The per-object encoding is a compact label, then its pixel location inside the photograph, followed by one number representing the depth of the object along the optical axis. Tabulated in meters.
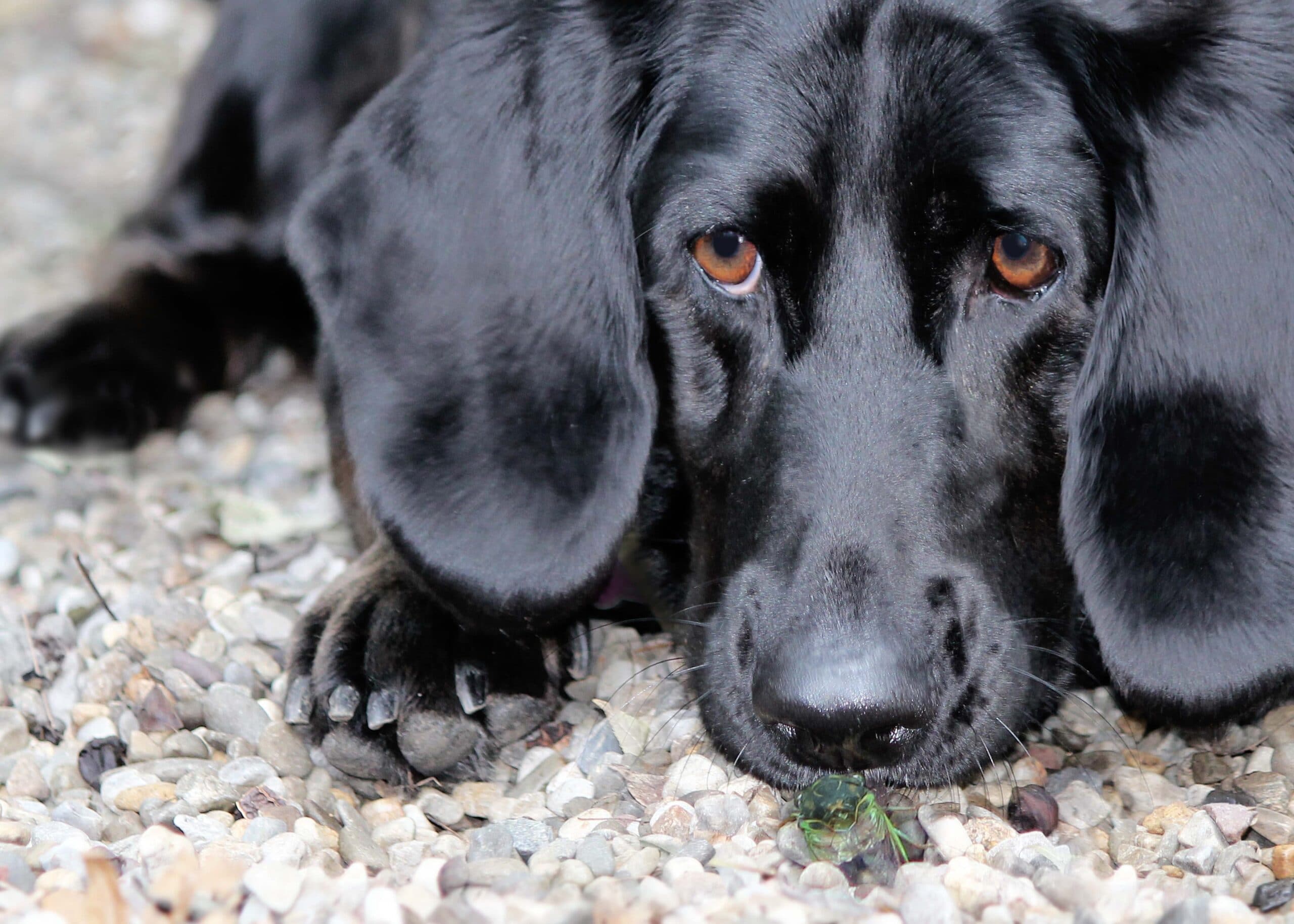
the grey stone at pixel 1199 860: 4.04
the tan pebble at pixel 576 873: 3.85
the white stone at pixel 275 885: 3.54
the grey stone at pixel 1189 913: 3.44
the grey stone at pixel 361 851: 4.12
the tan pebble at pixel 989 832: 4.12
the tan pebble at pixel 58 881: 3.62
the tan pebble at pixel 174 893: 3.41
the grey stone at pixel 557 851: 4.03
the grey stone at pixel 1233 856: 4.02
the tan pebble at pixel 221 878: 3.49
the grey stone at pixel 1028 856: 3.96
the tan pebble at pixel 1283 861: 3.96
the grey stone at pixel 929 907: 3.55
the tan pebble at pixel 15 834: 4.07
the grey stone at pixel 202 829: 4.12
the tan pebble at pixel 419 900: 3.49
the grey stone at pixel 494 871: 3.74
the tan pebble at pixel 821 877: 3.86
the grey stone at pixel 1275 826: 4.12
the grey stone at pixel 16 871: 3.74
